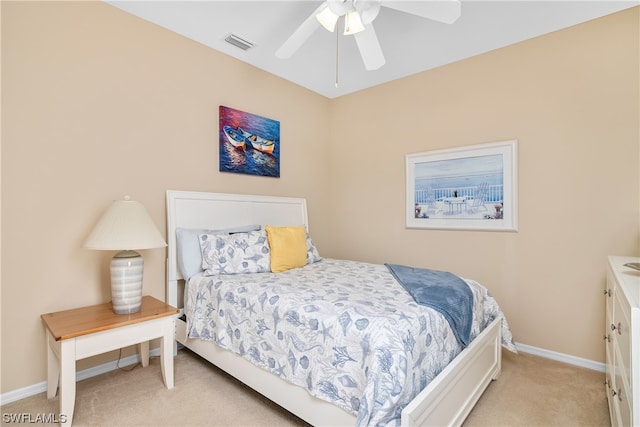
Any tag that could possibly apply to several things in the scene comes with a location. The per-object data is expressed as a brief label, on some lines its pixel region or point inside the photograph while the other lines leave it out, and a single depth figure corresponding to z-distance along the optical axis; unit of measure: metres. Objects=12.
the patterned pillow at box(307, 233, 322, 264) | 3.04
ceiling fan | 1.79
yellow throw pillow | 2.69
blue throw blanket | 1.74
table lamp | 1.96
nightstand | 1.71
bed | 1.37
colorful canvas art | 3.07
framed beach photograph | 2.85
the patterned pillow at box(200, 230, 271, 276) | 2.49
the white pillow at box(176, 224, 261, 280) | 2.54
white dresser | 1.05
